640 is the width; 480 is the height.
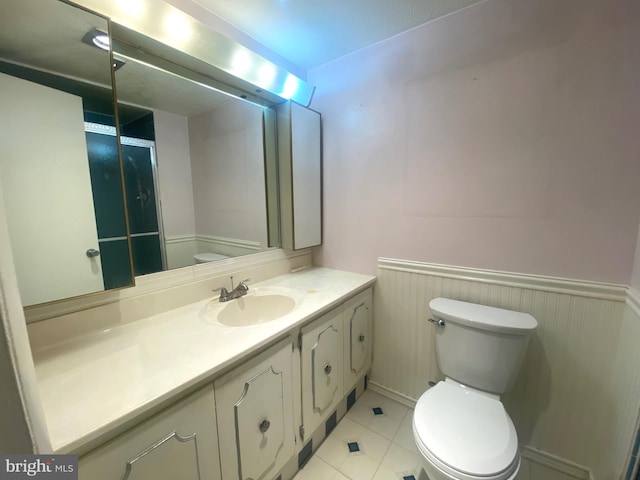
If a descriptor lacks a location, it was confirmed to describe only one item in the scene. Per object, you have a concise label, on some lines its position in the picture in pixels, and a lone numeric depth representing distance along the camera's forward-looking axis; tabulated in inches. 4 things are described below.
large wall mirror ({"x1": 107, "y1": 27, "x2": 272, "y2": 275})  44.8
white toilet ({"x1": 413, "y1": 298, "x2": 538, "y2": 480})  34.5
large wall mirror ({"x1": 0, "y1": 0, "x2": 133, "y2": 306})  31.6
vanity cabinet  26.5
